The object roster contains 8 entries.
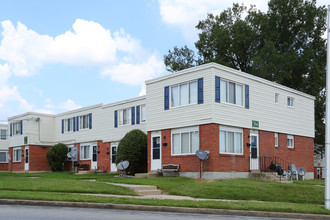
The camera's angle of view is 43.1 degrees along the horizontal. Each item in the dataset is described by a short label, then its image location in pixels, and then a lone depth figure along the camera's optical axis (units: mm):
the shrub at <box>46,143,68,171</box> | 37250
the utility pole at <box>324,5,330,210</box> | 12523
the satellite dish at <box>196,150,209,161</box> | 21234
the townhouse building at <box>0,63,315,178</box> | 22031
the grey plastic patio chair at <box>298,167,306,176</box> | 25817
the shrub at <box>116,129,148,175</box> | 26016
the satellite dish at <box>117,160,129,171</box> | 24650
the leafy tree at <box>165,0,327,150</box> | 37344
